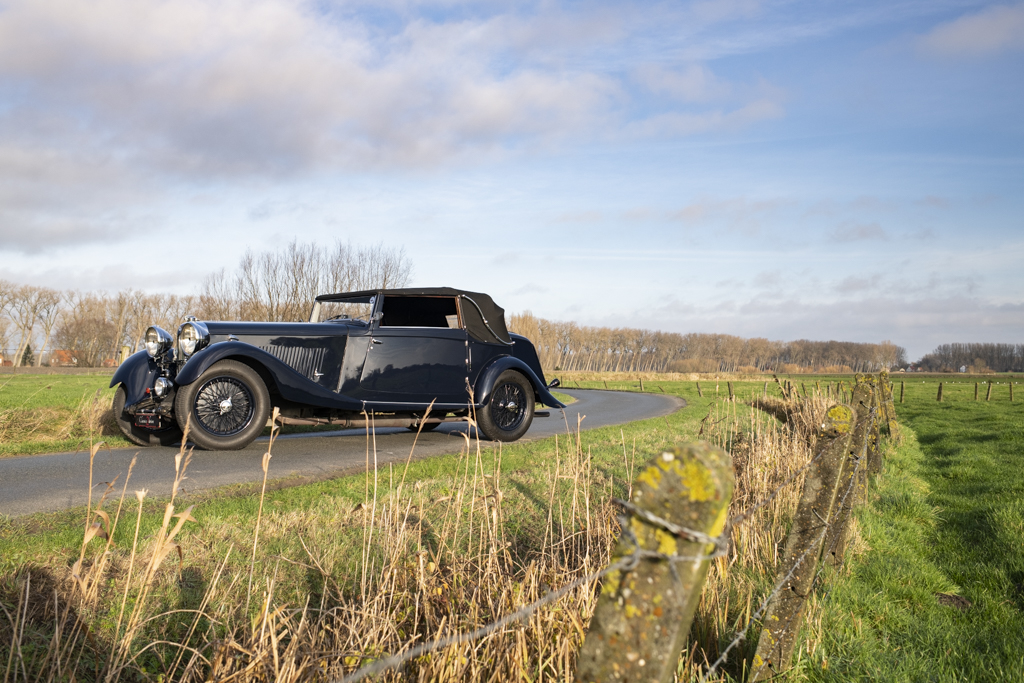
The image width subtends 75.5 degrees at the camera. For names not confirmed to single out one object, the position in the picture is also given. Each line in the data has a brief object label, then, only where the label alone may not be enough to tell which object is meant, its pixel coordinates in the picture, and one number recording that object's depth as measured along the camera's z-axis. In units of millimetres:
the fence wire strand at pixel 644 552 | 1271
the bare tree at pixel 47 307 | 63000
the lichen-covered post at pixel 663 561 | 1289
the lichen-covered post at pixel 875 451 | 7895
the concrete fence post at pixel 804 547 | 2854
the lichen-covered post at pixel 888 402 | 10187
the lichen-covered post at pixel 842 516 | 3553
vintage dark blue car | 7246
